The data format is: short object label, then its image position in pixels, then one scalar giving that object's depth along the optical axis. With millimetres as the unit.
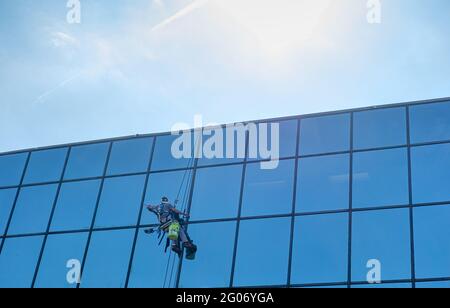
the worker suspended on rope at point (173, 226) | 23438
